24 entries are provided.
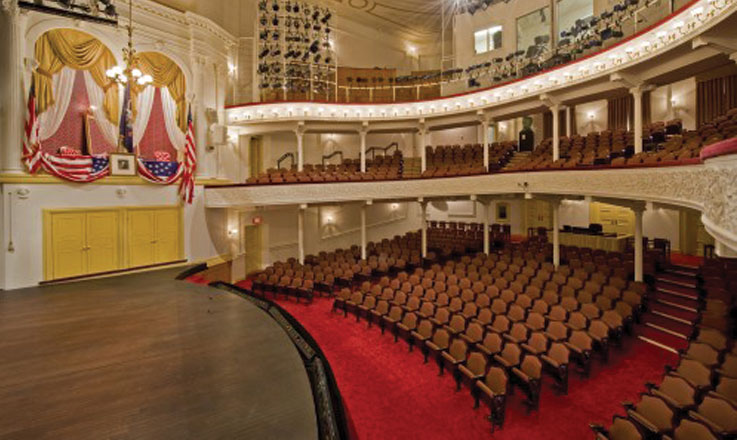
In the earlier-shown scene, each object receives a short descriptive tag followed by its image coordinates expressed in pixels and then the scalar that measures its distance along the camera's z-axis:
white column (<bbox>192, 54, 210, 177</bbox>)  13.69
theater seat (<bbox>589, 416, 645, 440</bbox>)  4.27
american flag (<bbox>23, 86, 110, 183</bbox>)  9.70
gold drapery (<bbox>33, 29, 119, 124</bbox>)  10.04
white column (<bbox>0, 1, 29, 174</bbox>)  9.52
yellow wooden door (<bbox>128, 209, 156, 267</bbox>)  11.82
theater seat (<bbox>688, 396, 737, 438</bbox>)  4.03
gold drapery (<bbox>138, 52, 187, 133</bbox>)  12.23
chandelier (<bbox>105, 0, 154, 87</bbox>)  7.23
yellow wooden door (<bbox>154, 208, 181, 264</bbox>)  12.44
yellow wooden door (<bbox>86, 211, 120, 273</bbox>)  10.95
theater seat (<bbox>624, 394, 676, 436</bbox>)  4.40
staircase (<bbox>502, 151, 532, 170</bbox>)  15.87
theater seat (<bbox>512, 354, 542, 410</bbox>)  5.81
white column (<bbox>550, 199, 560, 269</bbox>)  11.95
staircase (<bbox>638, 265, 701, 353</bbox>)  8.02
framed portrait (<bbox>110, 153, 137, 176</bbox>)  11.36
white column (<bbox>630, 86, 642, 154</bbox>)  10.68
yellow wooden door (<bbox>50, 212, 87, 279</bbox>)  10.30
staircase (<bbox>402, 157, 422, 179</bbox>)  17.82
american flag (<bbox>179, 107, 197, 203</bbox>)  13.06
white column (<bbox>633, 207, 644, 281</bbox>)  10.03
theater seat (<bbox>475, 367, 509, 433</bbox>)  5.51
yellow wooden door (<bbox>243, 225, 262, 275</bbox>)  16.72
